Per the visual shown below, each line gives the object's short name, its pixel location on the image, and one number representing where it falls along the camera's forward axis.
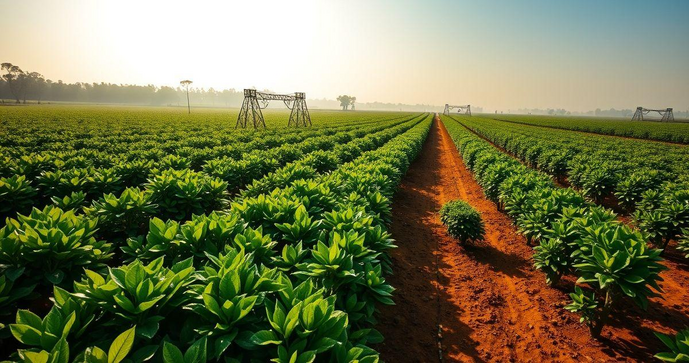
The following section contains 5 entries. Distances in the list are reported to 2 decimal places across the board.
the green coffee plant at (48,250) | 2.81
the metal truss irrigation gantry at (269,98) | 34.31
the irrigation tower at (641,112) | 85.18
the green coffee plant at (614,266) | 3.59
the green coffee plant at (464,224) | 7.06
